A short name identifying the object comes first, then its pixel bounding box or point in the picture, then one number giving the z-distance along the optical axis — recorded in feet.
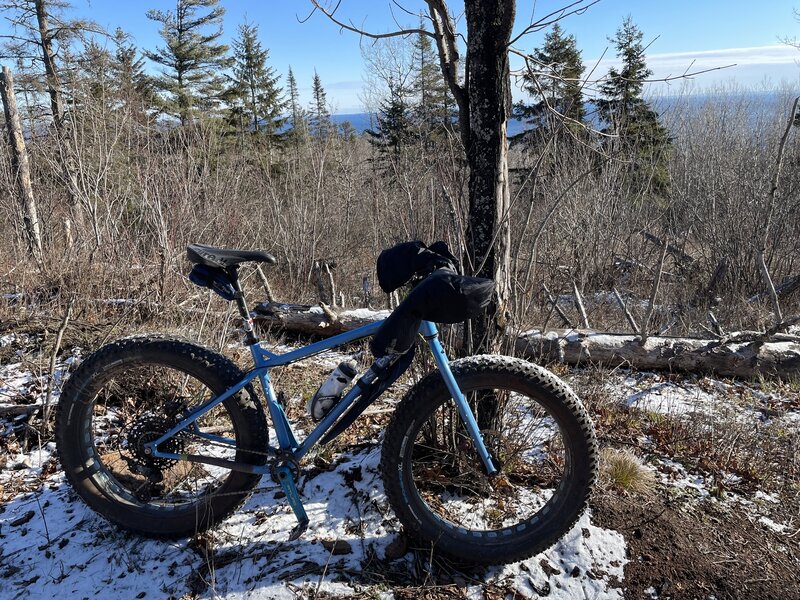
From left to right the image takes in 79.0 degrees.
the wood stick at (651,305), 15.02
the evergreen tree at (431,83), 34.99
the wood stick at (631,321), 18.72
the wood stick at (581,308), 19.10
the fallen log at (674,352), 15.43
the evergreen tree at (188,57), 59.98
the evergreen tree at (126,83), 27.39
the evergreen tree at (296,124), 75.51
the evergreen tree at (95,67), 25.80
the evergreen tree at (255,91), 68.95
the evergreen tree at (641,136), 31.73
